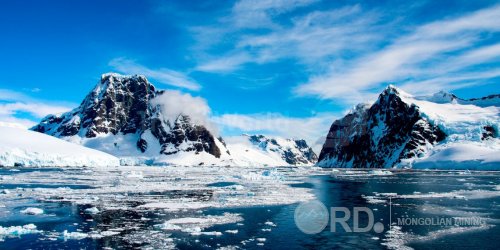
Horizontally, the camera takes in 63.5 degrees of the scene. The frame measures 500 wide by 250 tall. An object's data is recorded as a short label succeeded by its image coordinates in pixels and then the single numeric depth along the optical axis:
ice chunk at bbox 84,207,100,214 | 31.82
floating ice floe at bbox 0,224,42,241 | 23.18
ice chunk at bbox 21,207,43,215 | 31.21
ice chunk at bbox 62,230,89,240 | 22.64
